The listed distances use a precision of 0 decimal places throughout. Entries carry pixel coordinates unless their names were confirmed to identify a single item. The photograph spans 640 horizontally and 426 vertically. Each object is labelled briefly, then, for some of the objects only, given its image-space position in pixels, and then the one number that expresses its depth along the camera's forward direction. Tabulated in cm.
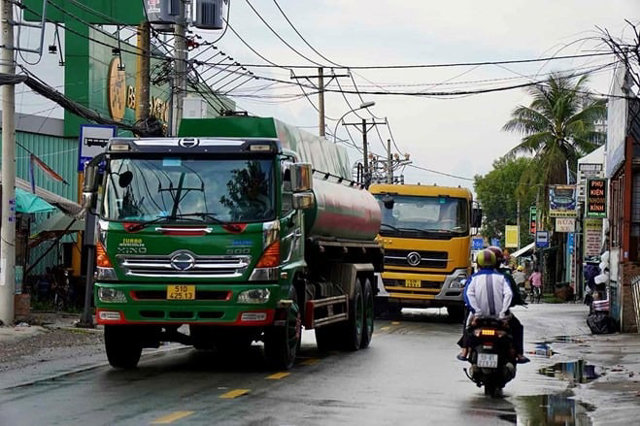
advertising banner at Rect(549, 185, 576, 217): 5488
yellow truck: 2939
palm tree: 6012
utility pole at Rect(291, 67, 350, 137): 5094
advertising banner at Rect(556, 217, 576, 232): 5516
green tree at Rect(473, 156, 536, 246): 12800
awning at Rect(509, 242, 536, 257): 8831
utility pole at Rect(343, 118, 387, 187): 6994
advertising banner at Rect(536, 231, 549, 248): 6534
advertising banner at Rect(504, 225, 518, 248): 9625
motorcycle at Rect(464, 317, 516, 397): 1401
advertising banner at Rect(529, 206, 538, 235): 7697
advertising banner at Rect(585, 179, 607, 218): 3956
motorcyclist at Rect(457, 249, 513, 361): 1429
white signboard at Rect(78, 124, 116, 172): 2234
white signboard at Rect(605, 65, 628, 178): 2777
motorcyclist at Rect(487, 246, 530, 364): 1436
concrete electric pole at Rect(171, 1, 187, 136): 2944
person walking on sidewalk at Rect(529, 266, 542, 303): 5603
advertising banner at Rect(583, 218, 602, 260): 4550
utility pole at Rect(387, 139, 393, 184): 9079
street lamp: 5631
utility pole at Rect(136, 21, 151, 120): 2781
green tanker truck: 1533
